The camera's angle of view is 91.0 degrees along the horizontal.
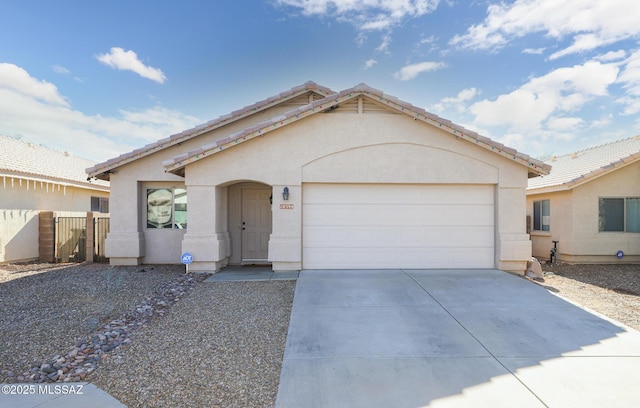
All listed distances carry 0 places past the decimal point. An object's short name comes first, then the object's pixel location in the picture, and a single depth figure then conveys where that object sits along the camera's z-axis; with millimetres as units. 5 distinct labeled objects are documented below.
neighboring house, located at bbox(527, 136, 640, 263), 11555
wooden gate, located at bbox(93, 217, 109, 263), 11438
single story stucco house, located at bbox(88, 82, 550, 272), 8898
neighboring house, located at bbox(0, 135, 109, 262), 11000
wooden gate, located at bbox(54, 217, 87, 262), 11805
